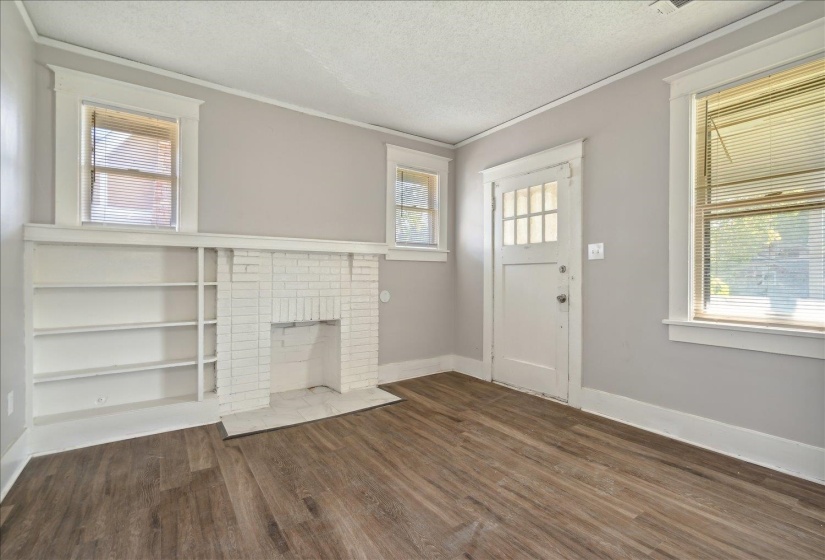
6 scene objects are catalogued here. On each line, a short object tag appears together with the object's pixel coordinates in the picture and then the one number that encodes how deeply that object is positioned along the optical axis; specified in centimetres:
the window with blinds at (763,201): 235
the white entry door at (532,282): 369
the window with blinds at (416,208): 459
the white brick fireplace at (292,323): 335
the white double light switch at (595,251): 338
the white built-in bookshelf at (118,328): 275
